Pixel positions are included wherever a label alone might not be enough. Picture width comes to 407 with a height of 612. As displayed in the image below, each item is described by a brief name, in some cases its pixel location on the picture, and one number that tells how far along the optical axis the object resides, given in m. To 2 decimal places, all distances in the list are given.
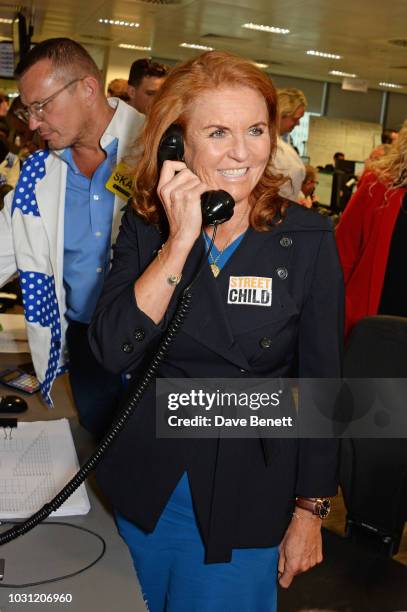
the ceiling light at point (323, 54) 14.99
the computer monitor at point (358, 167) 13.51
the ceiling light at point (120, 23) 13.31
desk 1.27
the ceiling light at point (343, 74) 17.80
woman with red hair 1.46
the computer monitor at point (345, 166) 13.09
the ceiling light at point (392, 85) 18.01
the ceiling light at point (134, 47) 16.75
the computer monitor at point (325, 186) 13.65
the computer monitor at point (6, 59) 9.60
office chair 1.93
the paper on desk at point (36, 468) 1.54
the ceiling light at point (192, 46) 15.29
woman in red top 3.03
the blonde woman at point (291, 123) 4.82
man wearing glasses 2.14
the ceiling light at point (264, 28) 12.32
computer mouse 2.02
